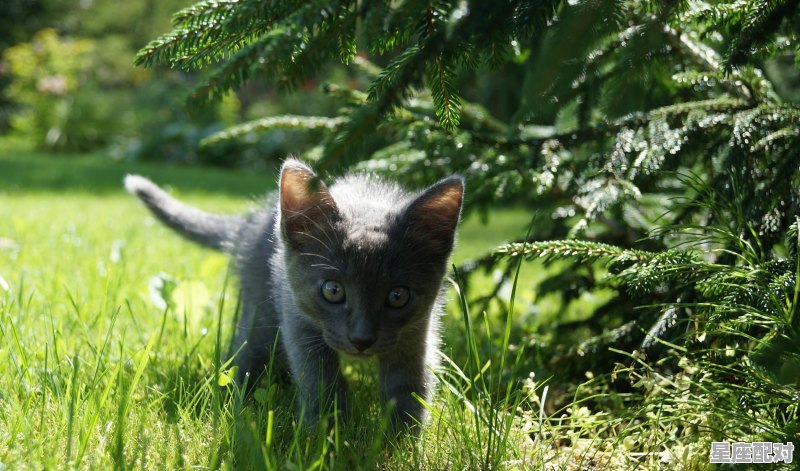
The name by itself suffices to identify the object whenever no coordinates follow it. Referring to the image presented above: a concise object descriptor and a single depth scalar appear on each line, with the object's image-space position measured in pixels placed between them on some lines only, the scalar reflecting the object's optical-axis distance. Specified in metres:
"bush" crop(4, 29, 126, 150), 3.46
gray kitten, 0.85
